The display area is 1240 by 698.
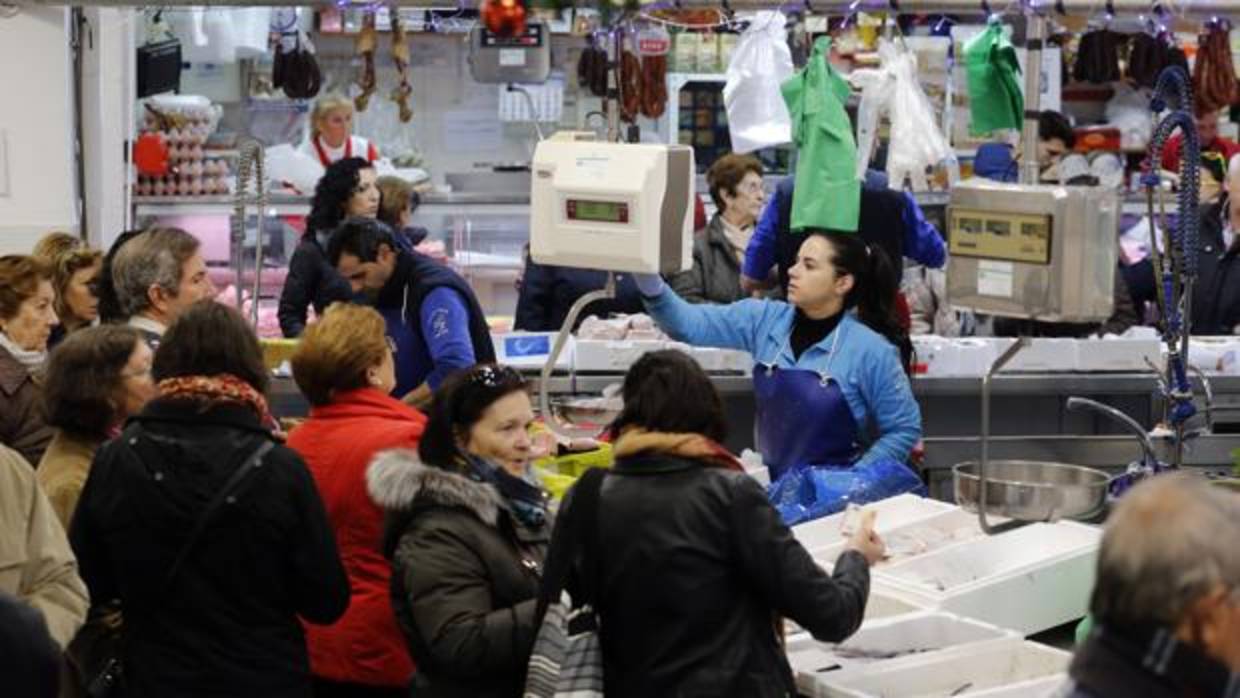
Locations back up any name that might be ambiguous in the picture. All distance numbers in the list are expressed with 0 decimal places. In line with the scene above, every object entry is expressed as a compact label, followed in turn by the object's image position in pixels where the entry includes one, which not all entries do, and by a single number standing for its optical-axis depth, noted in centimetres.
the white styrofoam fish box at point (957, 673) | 669
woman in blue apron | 909
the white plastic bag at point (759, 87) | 1115
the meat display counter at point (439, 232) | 1539
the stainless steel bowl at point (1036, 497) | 754
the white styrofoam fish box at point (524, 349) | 1195
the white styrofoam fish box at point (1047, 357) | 1221
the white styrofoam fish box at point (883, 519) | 824
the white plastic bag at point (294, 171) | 1617
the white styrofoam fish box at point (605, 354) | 1173
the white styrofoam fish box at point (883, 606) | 742
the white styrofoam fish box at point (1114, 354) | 1222
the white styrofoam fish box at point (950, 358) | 1206
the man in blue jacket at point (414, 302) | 980
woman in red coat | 740
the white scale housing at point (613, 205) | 732
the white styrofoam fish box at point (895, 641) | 699
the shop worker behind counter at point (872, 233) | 1039
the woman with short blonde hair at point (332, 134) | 1621
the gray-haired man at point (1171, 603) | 431
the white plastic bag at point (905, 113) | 921
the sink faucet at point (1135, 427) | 812
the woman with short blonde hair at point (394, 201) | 1295
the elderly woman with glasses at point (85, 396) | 730
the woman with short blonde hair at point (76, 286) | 1029
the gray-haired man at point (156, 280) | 880
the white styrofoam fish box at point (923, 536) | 798
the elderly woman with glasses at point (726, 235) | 1287
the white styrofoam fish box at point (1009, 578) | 744
